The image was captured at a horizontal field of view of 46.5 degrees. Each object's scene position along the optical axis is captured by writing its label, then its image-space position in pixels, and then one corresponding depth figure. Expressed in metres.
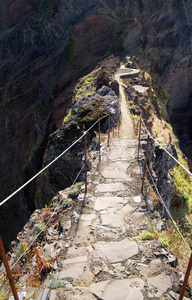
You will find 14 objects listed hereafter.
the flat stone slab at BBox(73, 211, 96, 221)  3.61
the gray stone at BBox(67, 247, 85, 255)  2.98
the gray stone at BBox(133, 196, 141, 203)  4.00
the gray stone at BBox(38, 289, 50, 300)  2.38
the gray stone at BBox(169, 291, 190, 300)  2.30
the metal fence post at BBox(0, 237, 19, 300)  1.70
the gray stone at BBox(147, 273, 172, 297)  2.38
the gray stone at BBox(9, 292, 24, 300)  2.44
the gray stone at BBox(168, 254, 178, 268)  2.74
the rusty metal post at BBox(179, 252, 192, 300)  1.87
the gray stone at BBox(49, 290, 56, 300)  2.36
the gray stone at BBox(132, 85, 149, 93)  13.12
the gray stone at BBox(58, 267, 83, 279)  2.61
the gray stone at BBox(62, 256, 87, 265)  2.80
